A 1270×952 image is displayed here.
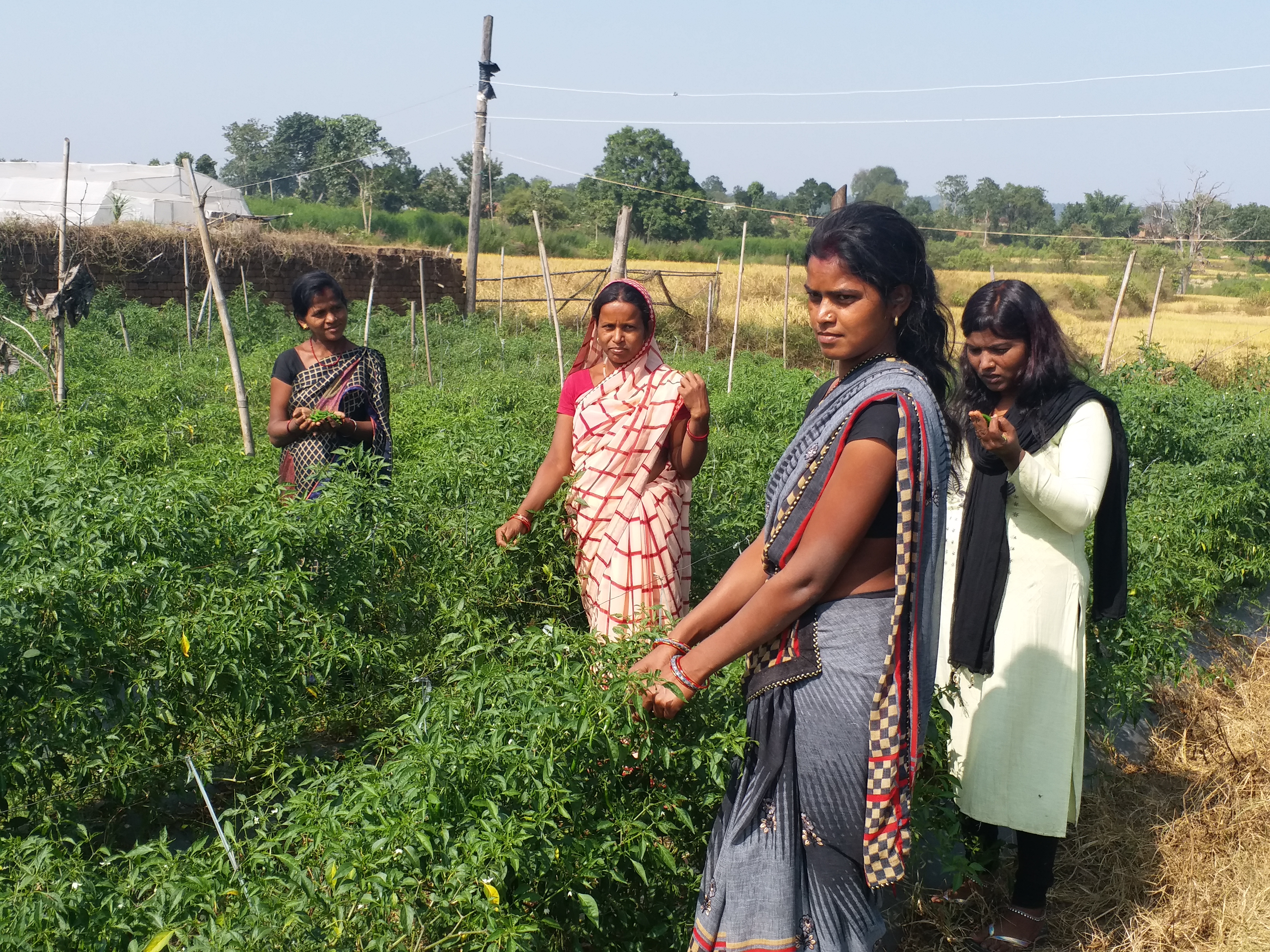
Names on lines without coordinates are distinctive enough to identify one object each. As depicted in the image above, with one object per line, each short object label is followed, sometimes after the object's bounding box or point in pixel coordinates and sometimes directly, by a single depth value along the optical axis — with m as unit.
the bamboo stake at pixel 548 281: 9.16
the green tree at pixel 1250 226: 45.56
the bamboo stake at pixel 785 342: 14.32
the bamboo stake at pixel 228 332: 5.39
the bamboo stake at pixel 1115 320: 11.34
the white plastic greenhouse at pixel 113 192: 24.06
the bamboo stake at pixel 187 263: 12.63
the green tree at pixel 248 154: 74.56
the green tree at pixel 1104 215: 58.50
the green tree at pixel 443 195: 52.28
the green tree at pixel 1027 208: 72.38
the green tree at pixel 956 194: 84.69
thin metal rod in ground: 1.88
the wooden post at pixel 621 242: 7.57
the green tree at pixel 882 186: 64.94
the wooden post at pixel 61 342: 6.45
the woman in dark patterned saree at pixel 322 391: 4.05
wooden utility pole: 16.25
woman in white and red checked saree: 3.10
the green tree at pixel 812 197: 68.44
